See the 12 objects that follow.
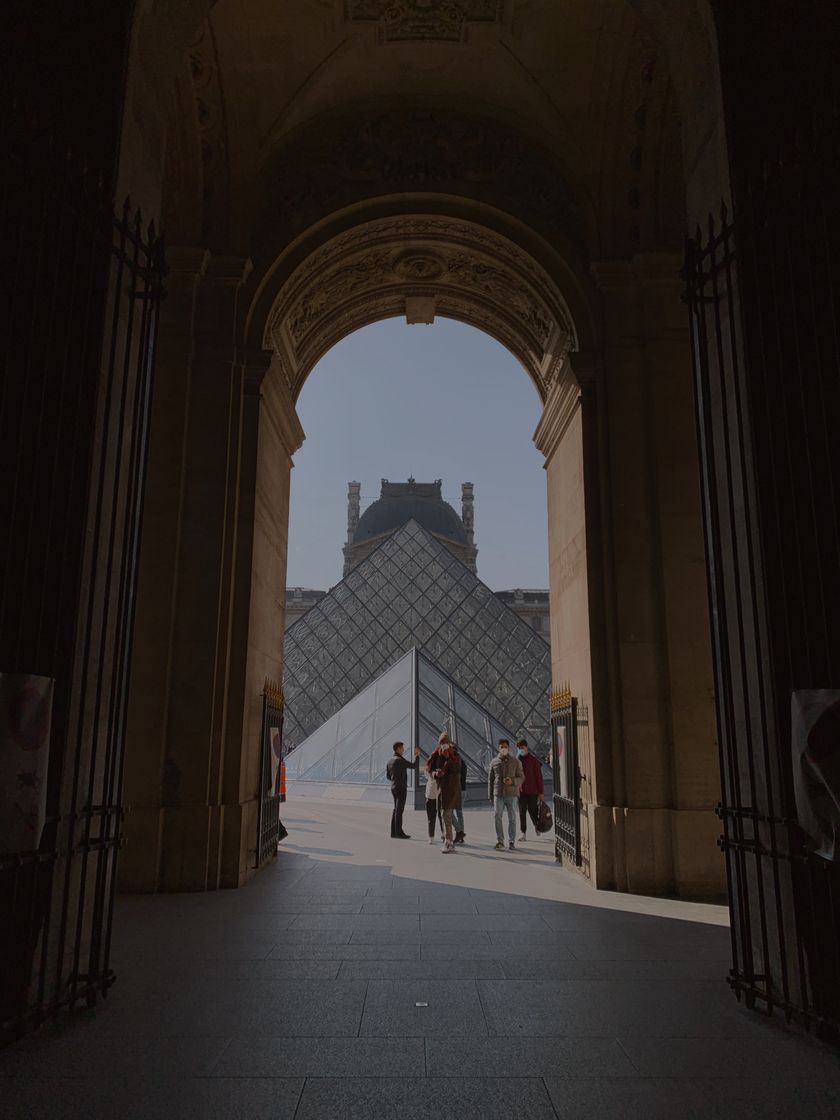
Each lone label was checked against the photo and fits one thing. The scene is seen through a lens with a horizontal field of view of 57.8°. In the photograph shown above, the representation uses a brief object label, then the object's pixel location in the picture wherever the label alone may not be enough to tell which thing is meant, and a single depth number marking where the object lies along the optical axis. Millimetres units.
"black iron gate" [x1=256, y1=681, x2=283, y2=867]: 7500
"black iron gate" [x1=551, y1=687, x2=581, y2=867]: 7430
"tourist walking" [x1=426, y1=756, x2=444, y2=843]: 9445
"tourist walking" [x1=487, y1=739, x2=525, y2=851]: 9133
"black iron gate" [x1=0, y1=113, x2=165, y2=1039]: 3217
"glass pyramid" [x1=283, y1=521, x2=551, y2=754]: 29703
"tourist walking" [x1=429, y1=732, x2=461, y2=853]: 8633
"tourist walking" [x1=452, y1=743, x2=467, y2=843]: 9352
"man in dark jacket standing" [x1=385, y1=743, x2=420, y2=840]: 9617
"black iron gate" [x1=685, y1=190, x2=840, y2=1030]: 3160
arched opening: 6742
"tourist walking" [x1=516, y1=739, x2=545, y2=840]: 9750
